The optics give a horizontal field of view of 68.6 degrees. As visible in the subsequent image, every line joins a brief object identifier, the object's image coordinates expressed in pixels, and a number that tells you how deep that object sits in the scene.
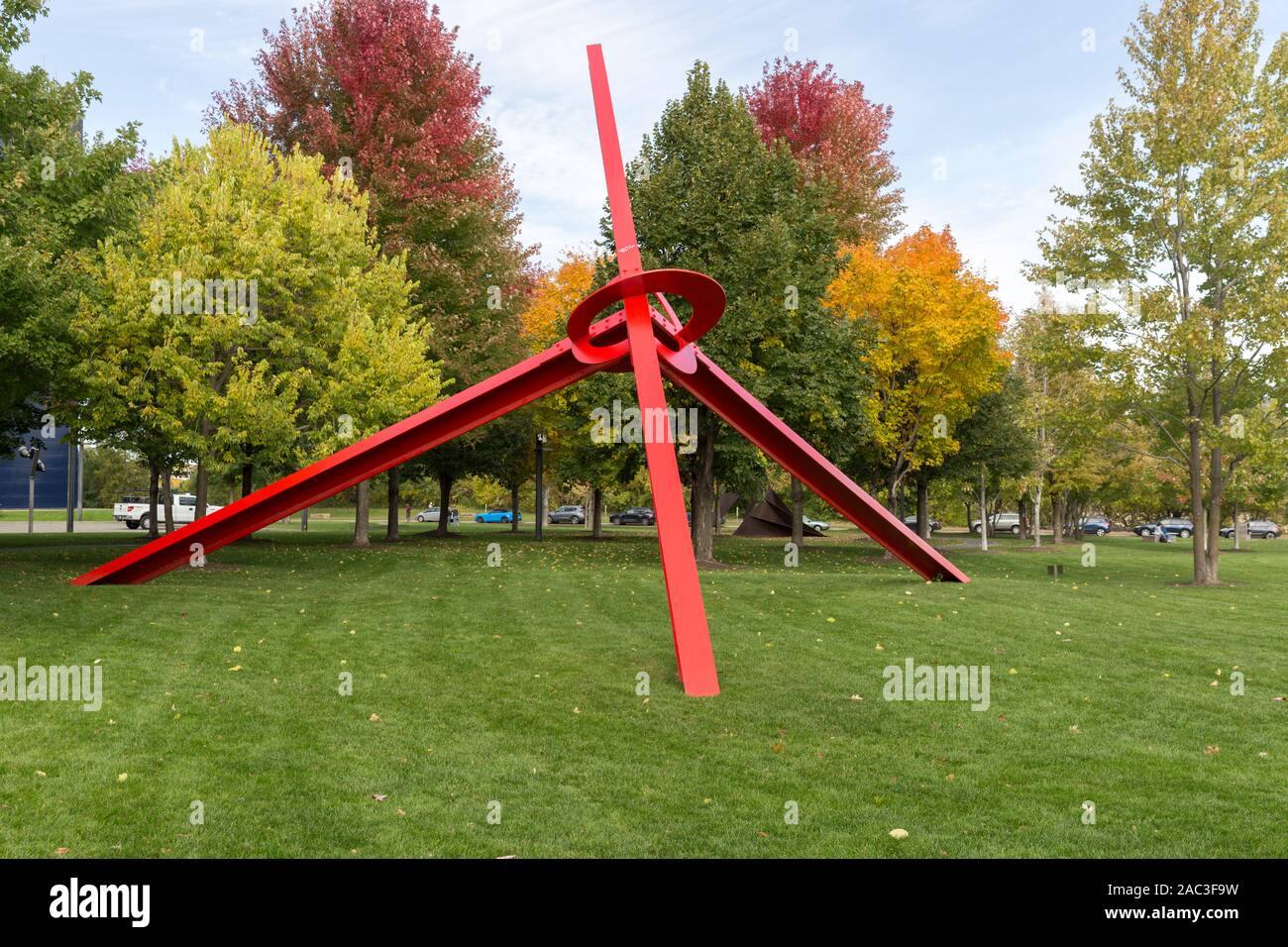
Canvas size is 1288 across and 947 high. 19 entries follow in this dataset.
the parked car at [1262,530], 71.00
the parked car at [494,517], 73.44
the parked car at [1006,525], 66.12
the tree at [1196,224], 20.06
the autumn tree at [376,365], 20.92
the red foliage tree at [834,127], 33.59
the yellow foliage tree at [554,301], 32.91
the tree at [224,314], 18.06
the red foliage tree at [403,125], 26.92
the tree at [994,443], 32.53
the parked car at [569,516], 70.31
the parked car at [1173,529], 61.28
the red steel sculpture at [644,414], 9.79
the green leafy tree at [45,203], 13.93
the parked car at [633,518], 69.88
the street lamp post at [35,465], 36.97
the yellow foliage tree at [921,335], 27.94
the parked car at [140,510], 45.87
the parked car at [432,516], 71.75
